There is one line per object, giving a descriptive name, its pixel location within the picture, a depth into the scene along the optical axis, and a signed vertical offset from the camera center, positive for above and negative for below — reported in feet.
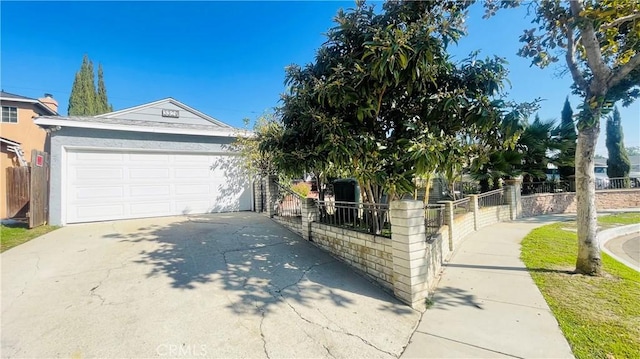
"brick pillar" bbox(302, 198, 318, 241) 21.77 -1.97
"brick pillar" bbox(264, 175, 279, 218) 29.32 -0.17
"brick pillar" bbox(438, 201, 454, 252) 23.02 -2.53
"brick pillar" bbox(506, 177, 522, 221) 40.20 -1.39
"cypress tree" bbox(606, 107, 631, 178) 62.44 +7.68
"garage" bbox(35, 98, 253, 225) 27.30 +2.75
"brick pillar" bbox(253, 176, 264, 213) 34.76 -0.28
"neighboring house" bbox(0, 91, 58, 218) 48.24 +14.26
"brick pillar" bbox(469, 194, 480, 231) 31.91 -2.37
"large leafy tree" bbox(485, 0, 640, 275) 15.11 +7.83
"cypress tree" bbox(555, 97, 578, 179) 42.73 +6.44
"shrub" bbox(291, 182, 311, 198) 46.07 +0.50
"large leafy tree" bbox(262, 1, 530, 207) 12.97 +5.04
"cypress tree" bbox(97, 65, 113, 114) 104.94 +39.67
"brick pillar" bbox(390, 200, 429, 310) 13.04 -3.19
